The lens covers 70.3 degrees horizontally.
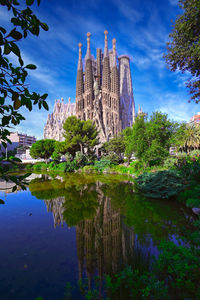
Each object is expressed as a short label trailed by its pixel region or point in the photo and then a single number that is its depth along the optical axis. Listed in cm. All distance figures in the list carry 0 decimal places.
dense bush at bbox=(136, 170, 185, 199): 841
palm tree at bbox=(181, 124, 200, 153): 2228
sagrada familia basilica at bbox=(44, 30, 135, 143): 5036
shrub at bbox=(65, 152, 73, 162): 2837
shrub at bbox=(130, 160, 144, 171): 1930
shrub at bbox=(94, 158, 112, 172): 2498
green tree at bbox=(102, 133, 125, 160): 3161
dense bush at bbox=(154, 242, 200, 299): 249
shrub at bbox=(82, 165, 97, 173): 2459
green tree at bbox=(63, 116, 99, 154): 2853
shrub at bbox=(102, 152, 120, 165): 2723
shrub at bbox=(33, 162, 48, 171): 3023
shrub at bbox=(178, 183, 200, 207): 678
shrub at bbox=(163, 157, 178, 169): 1406
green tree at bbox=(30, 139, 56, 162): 3353
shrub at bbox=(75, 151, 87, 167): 2693
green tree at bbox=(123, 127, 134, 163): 2088
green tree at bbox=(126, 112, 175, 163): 1572
